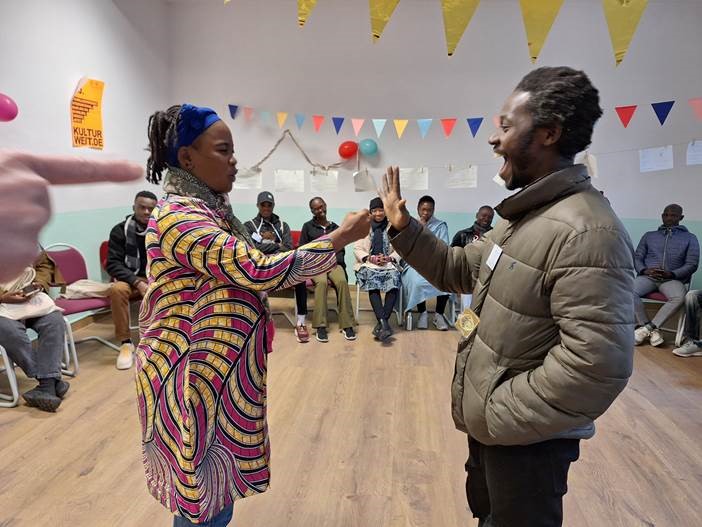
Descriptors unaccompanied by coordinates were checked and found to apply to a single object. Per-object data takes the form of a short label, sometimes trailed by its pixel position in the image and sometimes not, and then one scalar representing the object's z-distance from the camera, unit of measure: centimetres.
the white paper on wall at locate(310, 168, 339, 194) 572
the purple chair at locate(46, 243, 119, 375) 322
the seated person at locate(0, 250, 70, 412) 272
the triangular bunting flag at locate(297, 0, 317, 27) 223
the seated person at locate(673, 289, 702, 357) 395
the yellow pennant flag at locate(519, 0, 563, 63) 221
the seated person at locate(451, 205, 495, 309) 475
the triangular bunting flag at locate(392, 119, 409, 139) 543
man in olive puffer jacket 95
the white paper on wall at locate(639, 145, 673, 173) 489
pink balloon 298
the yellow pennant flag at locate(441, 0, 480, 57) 225
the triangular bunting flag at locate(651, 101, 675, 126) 462
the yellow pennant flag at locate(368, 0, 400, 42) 222
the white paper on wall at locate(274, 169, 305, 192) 575
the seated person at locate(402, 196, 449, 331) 446
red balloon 554
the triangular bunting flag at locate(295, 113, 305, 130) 560
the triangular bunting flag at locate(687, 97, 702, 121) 443
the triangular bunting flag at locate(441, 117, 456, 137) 543
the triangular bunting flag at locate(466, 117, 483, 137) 536
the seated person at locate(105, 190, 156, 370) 358
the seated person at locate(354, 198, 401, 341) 434
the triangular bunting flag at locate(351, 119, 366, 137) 551
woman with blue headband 113
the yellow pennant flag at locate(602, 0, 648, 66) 214
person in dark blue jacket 413
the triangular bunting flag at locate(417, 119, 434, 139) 541
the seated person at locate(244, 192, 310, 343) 431
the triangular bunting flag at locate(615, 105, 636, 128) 488
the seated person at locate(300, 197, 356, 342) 418
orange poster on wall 395
